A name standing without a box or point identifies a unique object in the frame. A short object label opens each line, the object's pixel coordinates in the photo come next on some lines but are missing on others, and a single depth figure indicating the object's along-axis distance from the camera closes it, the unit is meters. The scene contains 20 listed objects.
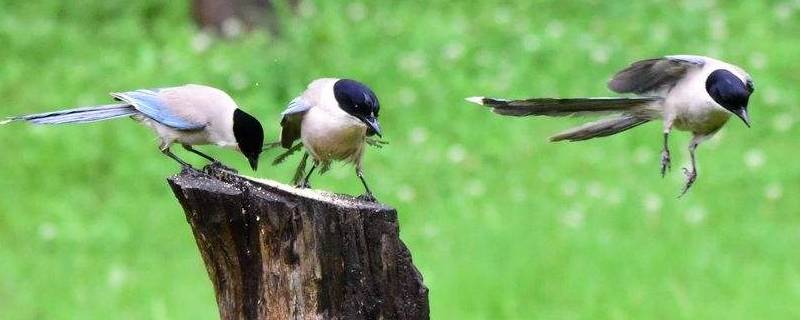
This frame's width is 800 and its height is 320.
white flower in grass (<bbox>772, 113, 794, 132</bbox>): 21.66
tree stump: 7.83
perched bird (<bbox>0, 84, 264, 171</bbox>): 8.49
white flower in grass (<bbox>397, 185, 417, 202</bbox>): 19.94
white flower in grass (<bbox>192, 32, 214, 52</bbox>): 25.81
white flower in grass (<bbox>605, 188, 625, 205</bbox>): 19.09
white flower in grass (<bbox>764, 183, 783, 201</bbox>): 19.23
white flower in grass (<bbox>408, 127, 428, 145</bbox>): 22.00
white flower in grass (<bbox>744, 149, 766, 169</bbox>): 20.36
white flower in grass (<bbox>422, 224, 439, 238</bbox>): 18.45
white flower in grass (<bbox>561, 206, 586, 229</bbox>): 18.34
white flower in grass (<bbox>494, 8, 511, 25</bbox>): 27.26
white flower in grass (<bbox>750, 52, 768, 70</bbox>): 23.97
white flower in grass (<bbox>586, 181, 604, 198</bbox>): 19.34
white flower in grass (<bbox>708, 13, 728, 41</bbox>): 25.81
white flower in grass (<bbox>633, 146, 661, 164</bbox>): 20.62
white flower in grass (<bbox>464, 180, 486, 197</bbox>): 19.91
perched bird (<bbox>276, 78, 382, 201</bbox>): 8.30
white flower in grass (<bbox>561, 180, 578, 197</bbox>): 19.52
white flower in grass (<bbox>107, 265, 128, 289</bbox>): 17.41
